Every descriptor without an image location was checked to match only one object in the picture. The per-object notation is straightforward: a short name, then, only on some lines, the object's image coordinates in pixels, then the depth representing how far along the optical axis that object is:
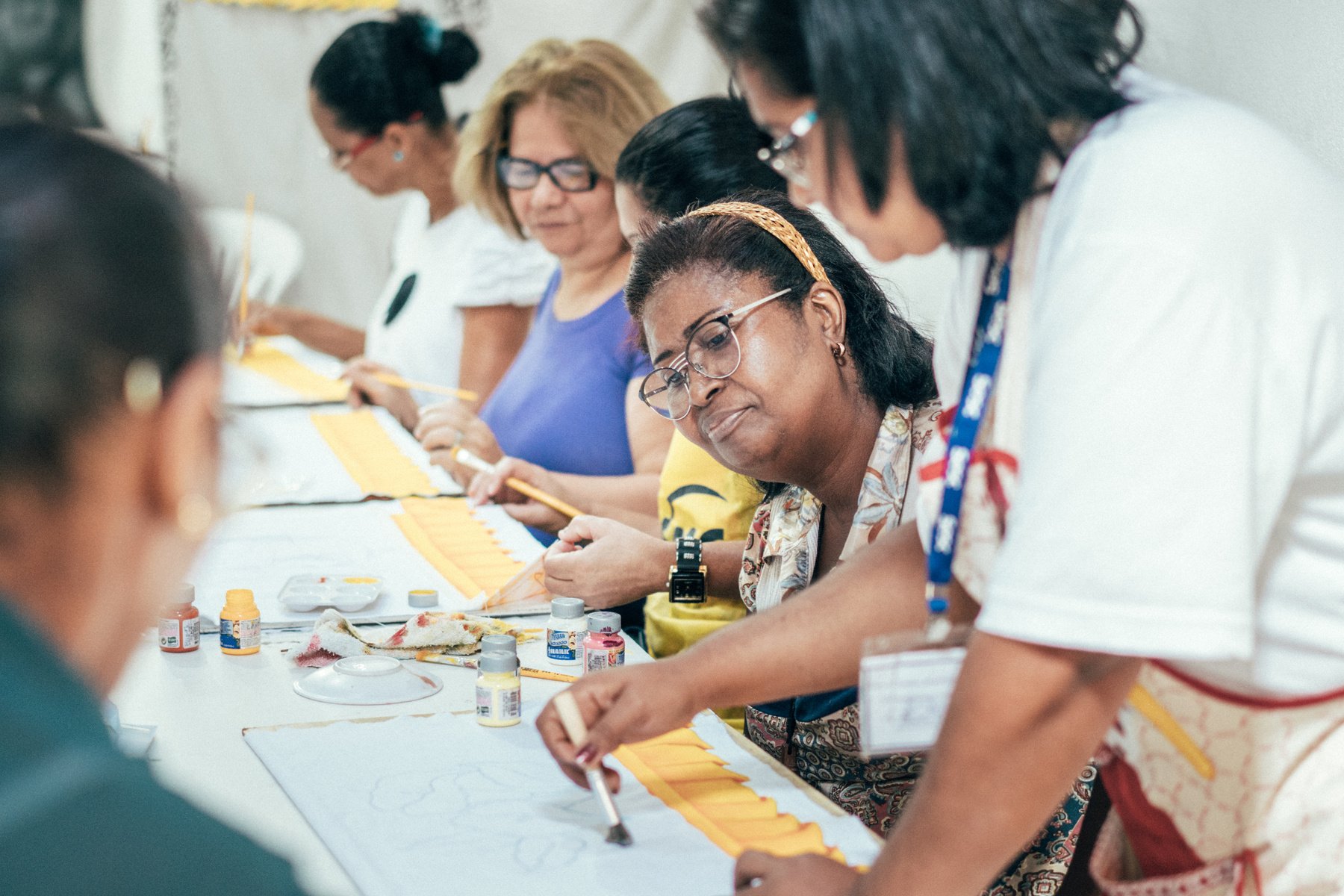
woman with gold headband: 1.77
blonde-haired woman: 2.85
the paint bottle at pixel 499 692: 1.63
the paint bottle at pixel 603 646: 1.79
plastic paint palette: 2.06
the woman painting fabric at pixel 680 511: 2.13
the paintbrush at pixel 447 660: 1.89
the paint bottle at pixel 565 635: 1.85
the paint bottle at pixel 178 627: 1.85
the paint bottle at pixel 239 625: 1.86
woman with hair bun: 3.62
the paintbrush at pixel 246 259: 4.42
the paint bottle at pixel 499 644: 1.65
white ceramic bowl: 1.73
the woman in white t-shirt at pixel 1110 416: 0.80
